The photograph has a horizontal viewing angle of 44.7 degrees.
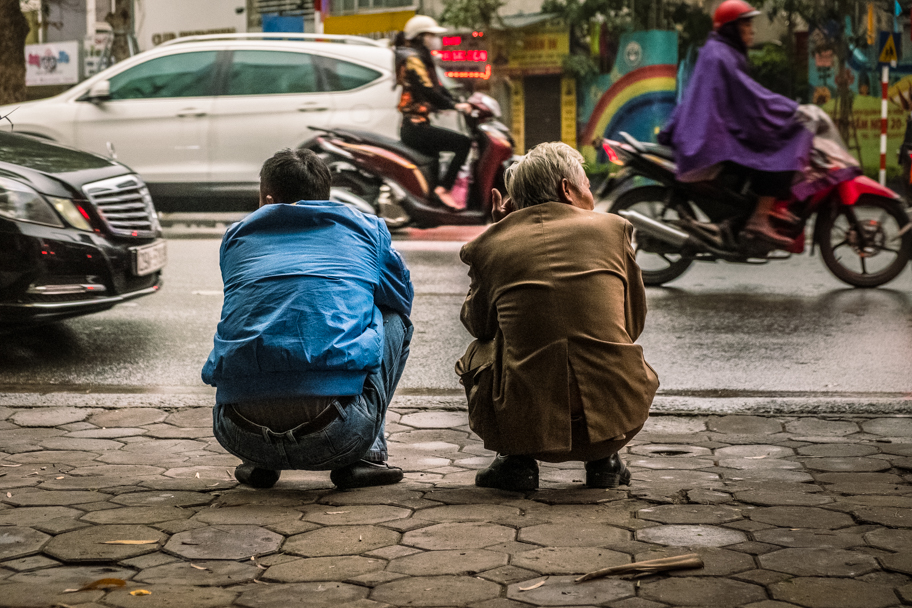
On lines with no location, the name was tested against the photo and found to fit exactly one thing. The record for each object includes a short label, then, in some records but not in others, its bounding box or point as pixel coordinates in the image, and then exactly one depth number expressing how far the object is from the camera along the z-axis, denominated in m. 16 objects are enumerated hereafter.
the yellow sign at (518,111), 24.92
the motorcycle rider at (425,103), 10.66
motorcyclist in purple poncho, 7.87
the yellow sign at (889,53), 16.63
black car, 5.74
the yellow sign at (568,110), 24.45
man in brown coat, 3.35
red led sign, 24.53
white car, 11.27
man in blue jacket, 3.33
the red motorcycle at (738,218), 8.08
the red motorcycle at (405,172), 10.61
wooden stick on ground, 2.68
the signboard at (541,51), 24.16
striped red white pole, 17.17
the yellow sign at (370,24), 25.08
